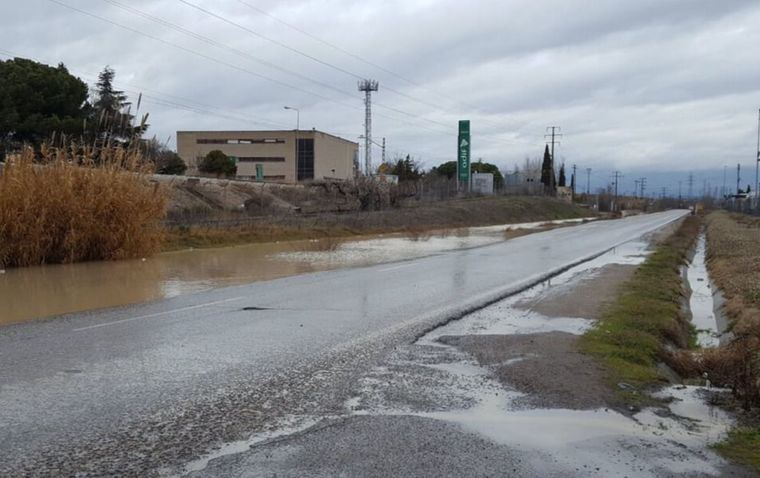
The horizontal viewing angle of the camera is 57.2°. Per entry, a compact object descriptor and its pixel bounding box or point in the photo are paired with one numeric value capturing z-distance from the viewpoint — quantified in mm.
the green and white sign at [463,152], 67812
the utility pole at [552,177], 97662
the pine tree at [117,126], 22172
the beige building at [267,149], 106812
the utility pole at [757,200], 61781
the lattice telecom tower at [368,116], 71006
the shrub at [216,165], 73812
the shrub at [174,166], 54469
